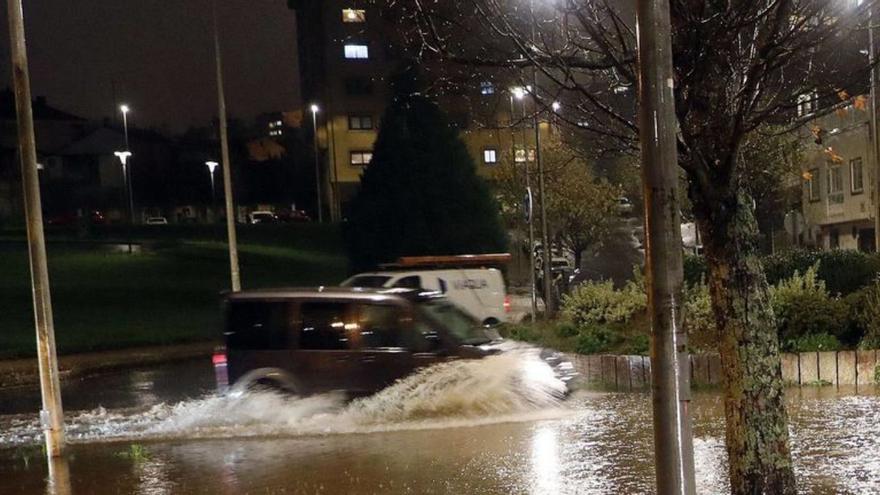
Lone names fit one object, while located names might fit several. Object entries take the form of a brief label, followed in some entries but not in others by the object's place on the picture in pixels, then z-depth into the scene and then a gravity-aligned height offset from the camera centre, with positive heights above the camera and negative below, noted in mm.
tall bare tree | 5980 +579
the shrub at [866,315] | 12508 -2041
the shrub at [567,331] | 16078 -2519
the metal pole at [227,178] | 22094 +1160
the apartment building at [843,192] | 35750 -465
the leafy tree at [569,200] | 38531 -14
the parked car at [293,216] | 68850 +35
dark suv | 11305 -1732
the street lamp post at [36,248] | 10453 -190
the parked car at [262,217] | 67750 +141
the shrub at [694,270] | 17172 -1624
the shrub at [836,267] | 15344 -1560
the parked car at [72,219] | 65344 +965
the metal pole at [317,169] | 64581 +3594
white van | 21594 -2114
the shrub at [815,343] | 12688 -2420
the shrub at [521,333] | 16391 -2631
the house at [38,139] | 67125 +9172
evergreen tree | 34562 +581
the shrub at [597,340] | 14469 -2490
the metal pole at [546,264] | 23170 -1838
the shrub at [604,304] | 15828 -2041
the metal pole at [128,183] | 62062 +3311
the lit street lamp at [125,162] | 56419 +4556
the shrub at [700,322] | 14125 -2253
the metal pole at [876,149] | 24062 +947
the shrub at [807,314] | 13000 -2014
